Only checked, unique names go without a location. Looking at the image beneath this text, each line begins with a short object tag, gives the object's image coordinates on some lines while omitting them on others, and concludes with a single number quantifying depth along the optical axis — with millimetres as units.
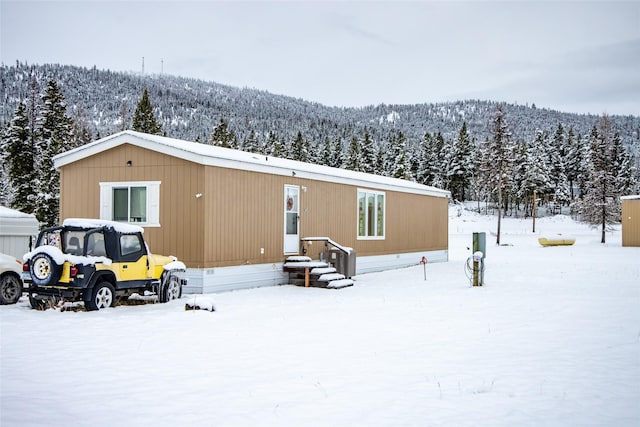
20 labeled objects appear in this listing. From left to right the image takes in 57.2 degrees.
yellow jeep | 10031
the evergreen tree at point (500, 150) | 40875
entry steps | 14766
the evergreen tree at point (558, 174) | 71688
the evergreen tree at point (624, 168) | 71562
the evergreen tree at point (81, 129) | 44750
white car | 11094
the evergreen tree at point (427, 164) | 71250
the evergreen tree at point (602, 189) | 39906
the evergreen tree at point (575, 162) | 75000
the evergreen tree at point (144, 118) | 43250
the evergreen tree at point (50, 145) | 30234
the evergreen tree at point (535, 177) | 63281
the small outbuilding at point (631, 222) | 34469
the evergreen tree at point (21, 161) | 30953
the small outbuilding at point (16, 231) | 13781
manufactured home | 13102
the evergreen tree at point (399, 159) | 62375
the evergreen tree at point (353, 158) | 63784
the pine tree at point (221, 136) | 52344
